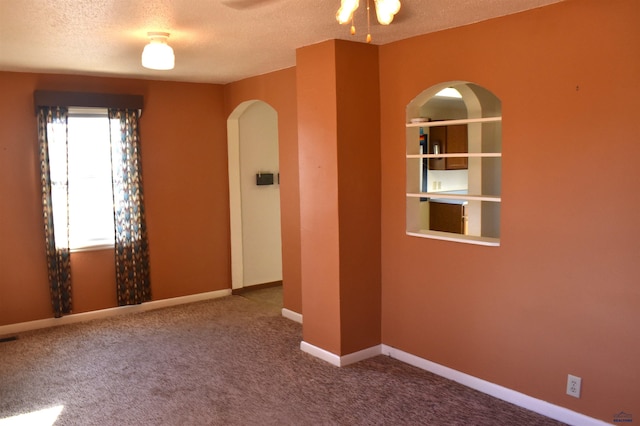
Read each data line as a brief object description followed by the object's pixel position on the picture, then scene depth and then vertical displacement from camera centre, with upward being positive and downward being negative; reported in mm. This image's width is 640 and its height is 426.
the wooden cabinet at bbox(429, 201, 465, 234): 6703 -489
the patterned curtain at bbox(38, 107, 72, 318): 4883 -133
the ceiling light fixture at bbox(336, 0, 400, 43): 1966 +656
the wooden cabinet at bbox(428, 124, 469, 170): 6941 +506
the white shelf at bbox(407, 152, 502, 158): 3305 +153
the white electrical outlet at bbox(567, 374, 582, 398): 2963 -1159
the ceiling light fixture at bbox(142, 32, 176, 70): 3447 +836
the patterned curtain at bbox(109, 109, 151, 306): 5277 -252
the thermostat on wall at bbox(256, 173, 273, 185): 6219 +40
